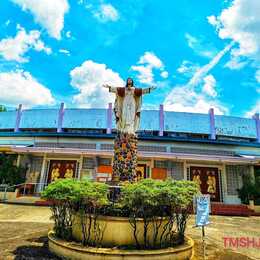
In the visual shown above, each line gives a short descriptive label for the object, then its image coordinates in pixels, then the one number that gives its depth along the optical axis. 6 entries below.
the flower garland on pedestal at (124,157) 6.82
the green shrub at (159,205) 4.82
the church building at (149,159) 15.66
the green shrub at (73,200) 4.97
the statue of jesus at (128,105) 7.42
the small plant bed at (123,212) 4.89
